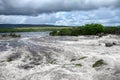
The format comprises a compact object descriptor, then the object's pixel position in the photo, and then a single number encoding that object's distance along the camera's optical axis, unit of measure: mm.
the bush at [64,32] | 47562
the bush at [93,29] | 45679
